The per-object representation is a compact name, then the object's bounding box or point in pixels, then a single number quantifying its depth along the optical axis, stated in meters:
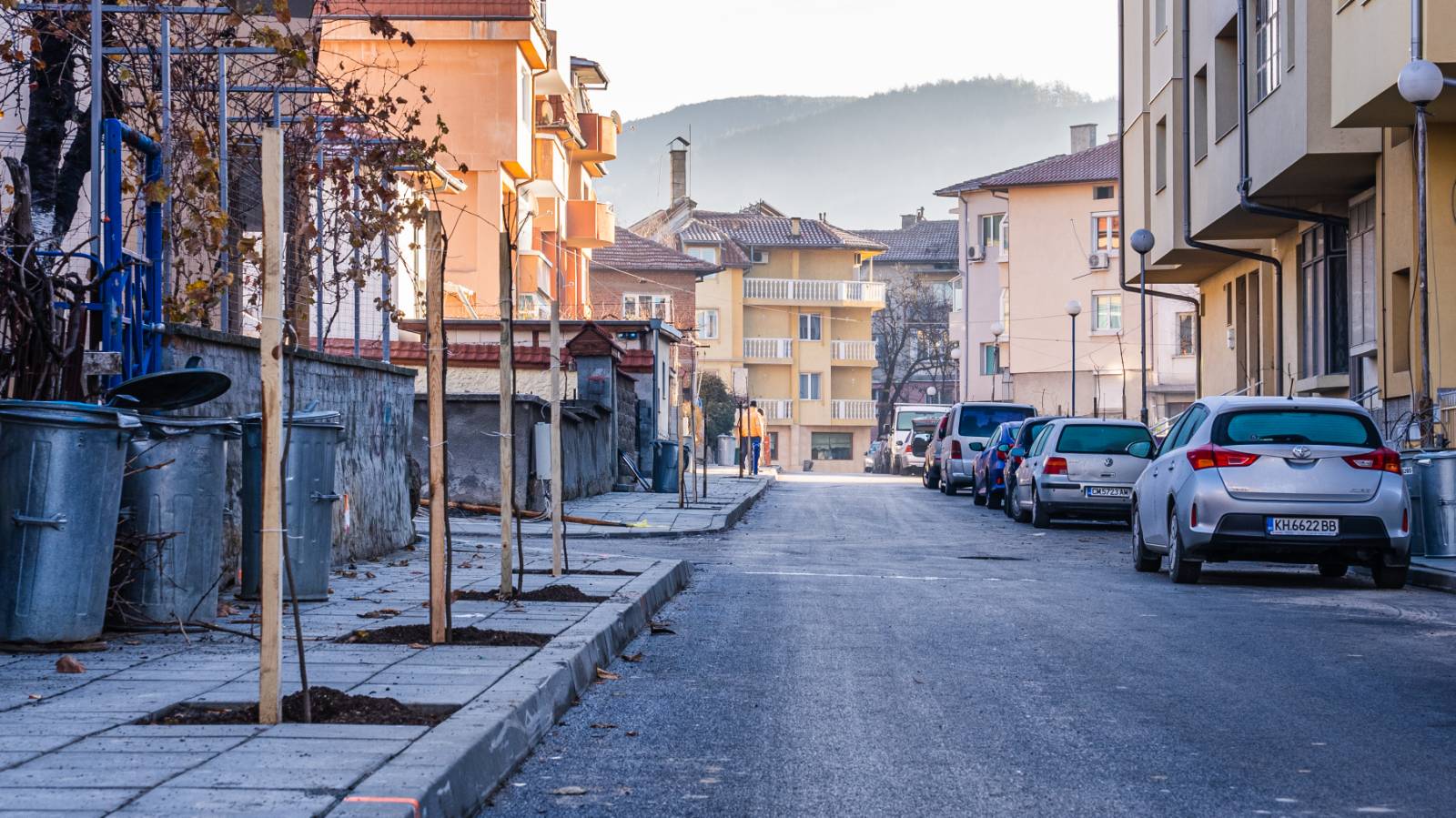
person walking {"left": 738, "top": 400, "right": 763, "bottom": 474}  55.41
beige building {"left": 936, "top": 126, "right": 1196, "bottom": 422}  68.31
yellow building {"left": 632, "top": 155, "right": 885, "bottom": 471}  90.31
